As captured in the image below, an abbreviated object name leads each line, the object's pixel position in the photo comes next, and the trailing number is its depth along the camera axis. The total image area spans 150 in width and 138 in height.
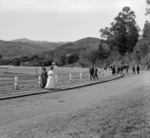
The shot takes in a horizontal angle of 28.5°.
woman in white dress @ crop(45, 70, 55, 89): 21.06
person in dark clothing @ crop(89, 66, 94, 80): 34.50
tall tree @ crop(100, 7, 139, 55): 96.94
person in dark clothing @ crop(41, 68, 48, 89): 21.47
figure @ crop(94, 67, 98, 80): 35.12
